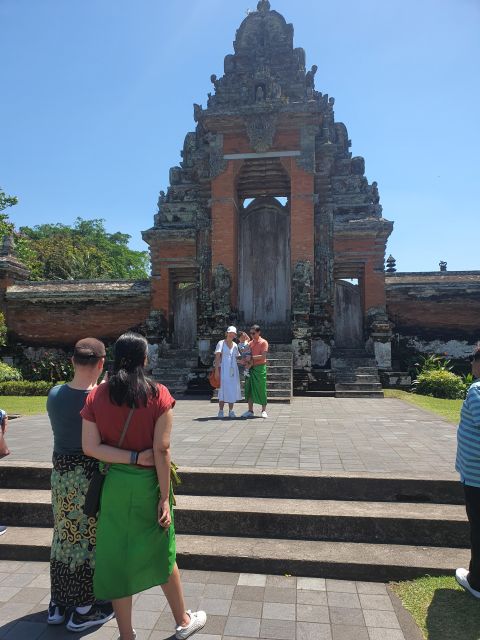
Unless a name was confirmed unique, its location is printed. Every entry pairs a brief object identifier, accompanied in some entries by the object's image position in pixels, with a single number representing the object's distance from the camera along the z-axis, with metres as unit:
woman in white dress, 8.92
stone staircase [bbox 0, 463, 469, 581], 3.71
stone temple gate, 14.45
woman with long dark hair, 2.64
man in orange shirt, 8.74
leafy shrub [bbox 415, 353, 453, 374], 14.26
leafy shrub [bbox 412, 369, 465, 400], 12.94
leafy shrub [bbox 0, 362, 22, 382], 15.23
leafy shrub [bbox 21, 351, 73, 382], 15.80
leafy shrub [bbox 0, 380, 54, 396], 13.88
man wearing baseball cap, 3.10
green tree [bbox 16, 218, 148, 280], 31.95
